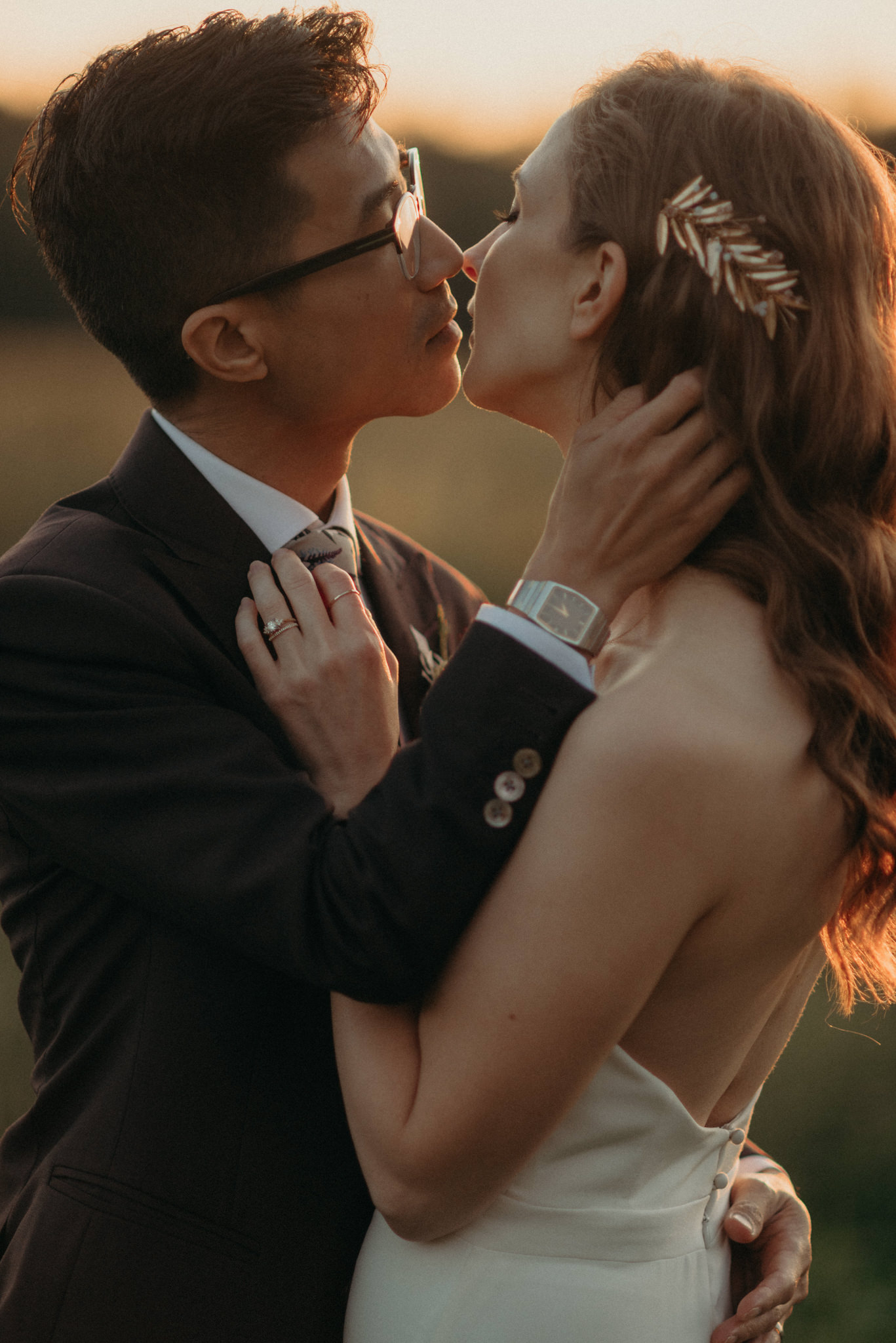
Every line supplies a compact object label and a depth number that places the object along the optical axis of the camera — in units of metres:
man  1.53
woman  1.42
